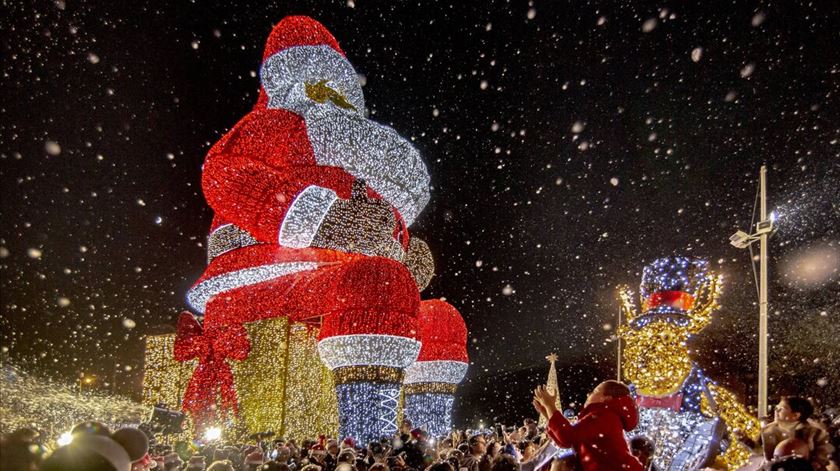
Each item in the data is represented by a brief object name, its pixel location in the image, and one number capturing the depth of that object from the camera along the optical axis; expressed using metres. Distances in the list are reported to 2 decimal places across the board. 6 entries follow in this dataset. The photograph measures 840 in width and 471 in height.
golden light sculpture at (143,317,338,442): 12.34
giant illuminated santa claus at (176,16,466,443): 10.81
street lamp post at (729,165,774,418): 9.58
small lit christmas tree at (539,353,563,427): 19.75
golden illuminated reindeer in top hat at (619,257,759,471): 6.12
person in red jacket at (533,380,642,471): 3.34
